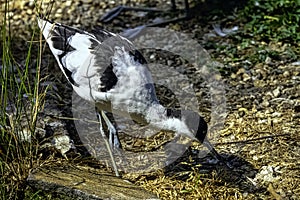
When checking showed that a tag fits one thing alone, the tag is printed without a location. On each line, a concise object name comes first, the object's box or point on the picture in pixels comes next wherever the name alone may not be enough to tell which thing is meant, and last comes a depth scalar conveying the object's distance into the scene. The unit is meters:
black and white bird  7.00
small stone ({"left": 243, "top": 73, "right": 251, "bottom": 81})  9.32
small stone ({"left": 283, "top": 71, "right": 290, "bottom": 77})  9.20
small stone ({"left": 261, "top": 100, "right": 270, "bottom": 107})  8.60
